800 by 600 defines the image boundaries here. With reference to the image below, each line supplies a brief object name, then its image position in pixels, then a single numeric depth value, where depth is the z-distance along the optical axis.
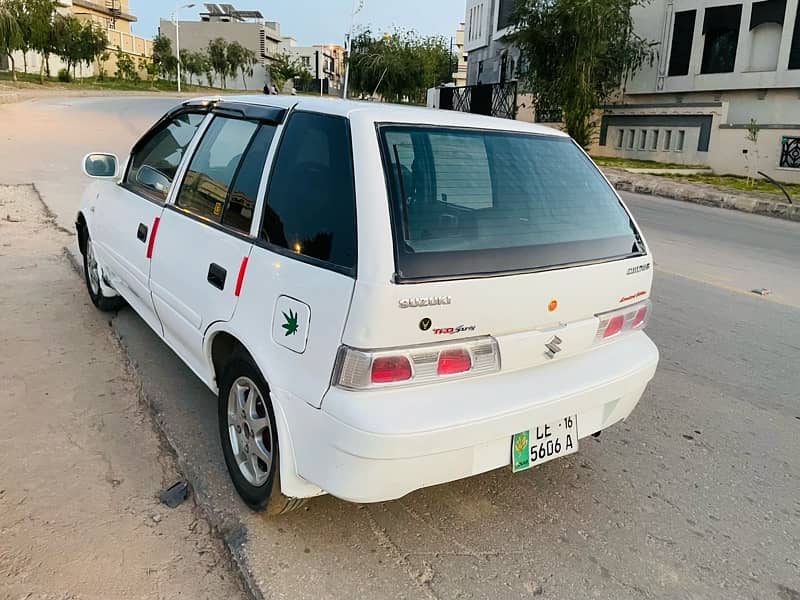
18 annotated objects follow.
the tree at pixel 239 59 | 72.69
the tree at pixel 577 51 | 23.84
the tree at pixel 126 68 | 62.66
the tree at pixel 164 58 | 65.62
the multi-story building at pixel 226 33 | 94.44
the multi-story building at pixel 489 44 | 39.06
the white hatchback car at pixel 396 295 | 2.30
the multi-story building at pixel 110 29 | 61.91
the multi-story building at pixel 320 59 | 95.84
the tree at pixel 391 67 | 54.16
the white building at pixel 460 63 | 84.69
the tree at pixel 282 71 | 80.44
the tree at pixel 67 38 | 48.22
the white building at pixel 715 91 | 21.80
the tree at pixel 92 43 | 50.94
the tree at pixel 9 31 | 39.69
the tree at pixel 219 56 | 71.81
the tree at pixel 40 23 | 42.91
